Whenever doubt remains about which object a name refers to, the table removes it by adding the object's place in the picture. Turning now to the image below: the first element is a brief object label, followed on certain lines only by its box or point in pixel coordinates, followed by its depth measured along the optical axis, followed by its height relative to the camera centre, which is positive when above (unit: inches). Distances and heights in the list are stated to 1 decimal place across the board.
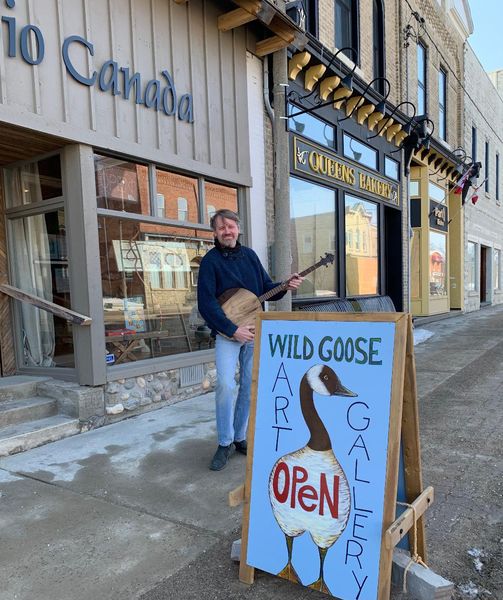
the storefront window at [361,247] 358.0 +14.4
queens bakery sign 284.5 +66.0
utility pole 251.9 +48.1
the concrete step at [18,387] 174.6 -41.4
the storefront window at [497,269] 829.8 -17.9
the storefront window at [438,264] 540.7 -2.7
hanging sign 538.6 +53.9
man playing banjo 128.8 -12.5
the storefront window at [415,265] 522.9 -3.1
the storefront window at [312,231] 297.6 +23.6
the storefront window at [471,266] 652.1 -8.5
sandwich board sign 72.7 -30.9
